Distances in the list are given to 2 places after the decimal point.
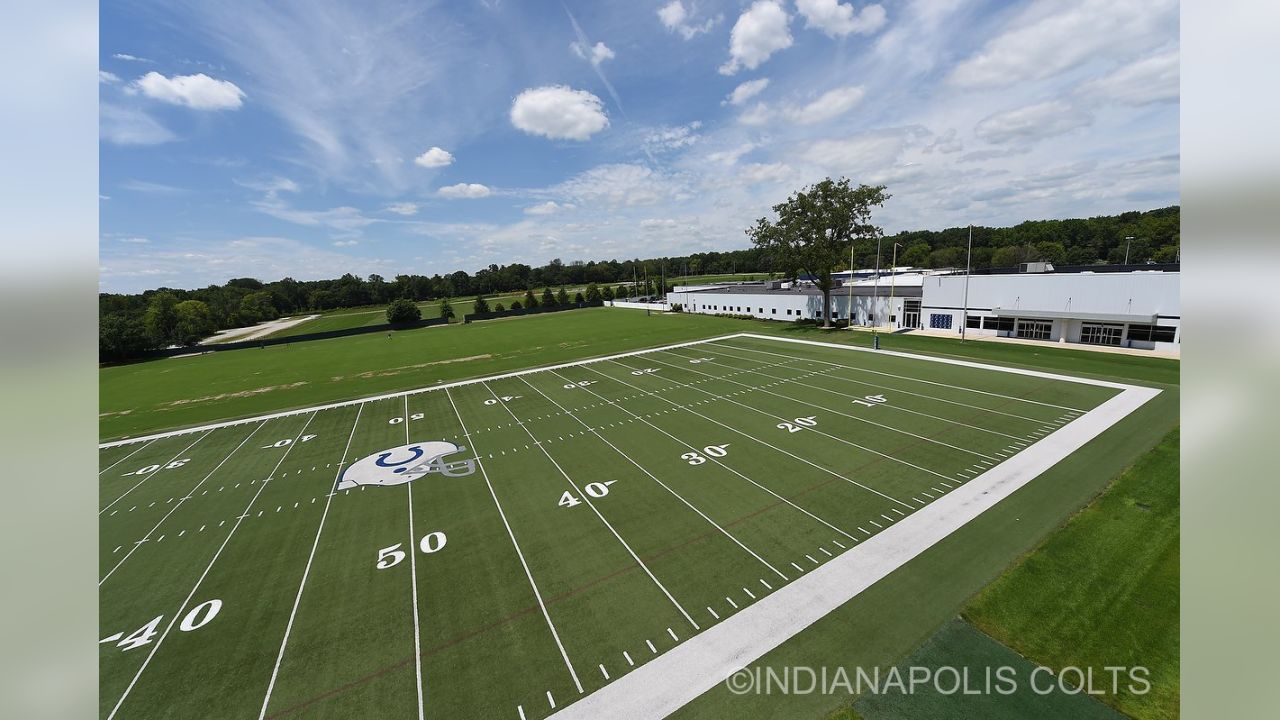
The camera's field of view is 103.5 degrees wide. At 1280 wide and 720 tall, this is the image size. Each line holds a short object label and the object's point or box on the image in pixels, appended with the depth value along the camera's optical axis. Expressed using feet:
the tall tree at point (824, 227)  166.61
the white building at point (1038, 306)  110.32
